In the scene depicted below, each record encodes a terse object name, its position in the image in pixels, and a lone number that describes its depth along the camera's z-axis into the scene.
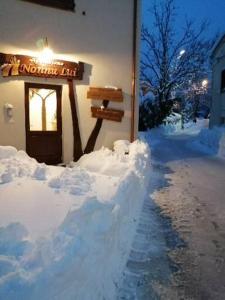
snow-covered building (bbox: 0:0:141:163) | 6.04
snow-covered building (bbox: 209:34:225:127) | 14.78
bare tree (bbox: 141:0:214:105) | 19.47
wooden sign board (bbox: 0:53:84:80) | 5.87
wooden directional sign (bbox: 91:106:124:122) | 6.87
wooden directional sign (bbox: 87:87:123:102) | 6.78
